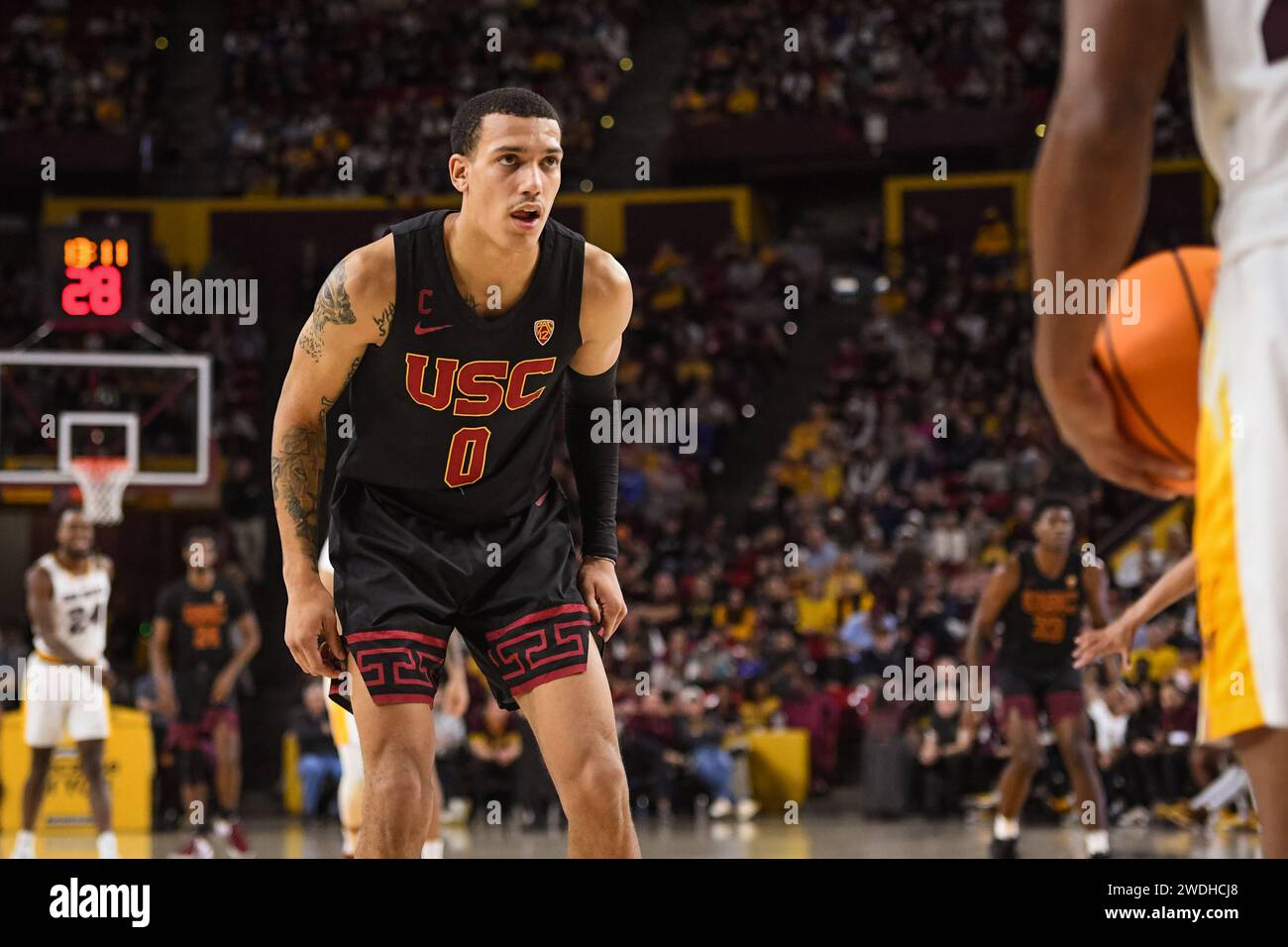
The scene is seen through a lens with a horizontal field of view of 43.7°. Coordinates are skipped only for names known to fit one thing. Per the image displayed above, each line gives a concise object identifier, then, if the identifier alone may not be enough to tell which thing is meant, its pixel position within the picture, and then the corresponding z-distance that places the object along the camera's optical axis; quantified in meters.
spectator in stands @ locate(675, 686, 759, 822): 11.16
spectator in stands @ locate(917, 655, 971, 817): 10.77
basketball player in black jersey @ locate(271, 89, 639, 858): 3.69
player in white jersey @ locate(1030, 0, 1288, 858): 1.58
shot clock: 12.74
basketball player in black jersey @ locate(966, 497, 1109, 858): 8.29
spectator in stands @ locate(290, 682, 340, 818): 11.41
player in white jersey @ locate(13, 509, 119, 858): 8.48
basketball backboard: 12.45
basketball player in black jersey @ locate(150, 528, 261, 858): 9.31
